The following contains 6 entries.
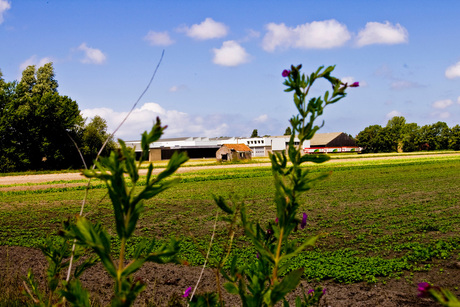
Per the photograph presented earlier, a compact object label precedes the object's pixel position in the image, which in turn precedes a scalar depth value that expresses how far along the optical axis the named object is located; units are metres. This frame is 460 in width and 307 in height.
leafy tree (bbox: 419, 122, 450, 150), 107.50
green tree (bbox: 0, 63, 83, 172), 44.59
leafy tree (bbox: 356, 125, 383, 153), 108.31
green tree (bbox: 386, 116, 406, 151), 109.22
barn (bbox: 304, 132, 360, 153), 113.50
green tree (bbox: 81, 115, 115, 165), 48.38
